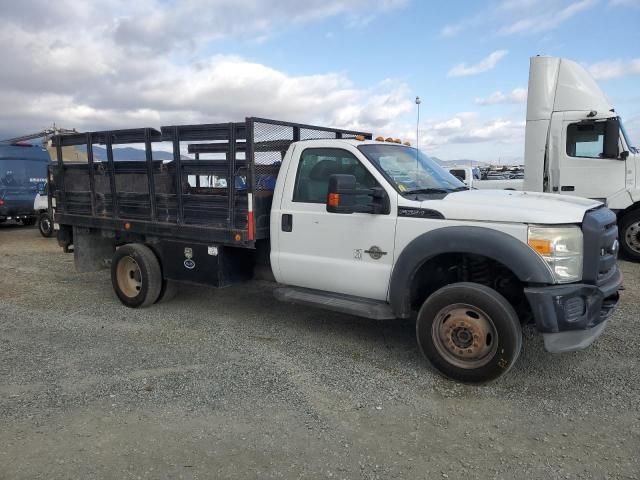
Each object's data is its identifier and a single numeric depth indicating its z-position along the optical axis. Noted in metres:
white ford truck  3.95
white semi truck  9.03
